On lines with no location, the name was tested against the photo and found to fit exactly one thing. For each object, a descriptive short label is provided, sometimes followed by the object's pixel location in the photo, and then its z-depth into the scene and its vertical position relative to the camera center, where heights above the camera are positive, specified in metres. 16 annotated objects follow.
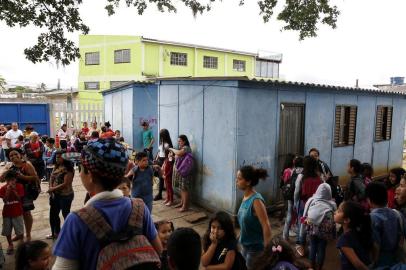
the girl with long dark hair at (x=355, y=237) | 3.01 -1.21
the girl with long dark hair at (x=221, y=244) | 2.90 -1.26
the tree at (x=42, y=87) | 48.75 +2.93
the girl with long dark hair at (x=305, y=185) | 4.82 -1.17
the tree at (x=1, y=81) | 30.47 +2.32
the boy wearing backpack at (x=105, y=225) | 1.45 -0.57
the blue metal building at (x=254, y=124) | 6.54 -0.36
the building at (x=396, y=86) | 28.00 +2.41
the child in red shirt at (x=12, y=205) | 4.74 -1.52
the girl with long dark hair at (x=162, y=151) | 7.64 -1.06
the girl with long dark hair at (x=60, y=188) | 5.13 -1.33
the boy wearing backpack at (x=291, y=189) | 5.36 -1.36
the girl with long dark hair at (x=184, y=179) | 7.09 -1.60
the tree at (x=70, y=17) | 5.95 +1.83
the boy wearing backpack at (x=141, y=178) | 5.34 -1.19
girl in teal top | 3.22 -1.13
